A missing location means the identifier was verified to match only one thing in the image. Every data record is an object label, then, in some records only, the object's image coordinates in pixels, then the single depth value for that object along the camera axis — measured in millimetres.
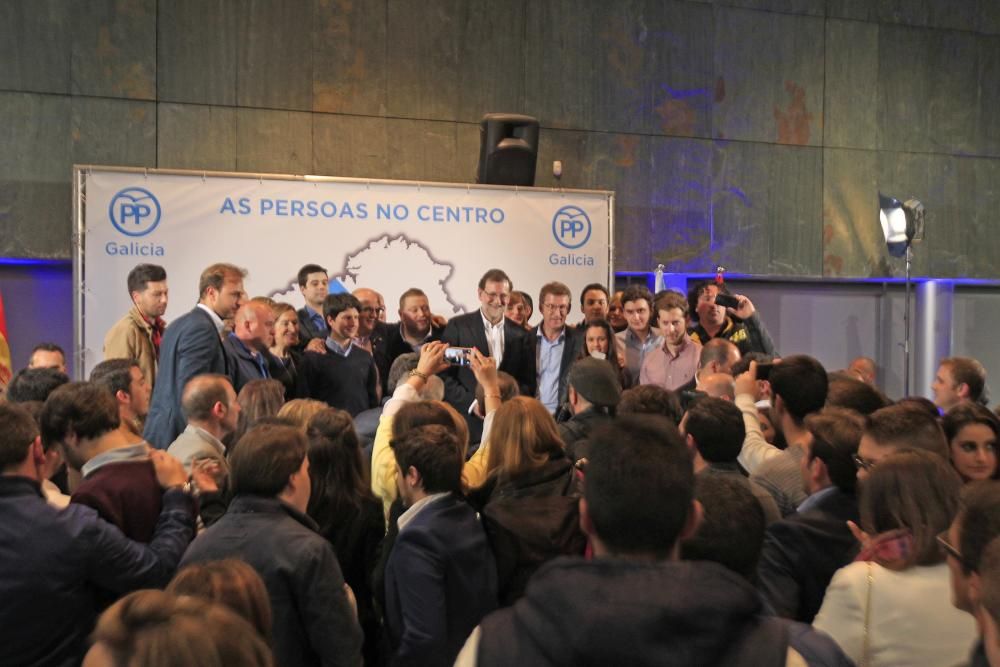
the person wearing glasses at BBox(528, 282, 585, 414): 6004
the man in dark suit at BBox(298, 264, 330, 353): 6293
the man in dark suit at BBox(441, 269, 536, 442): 6020
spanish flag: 6193
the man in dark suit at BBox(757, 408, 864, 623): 2412
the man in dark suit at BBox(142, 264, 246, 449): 4395
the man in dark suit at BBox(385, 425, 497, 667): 2506
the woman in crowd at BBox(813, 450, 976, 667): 1900
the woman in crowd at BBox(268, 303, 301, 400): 5086
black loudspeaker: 7844
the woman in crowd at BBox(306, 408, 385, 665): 2775
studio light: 8422
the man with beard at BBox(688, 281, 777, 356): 6551
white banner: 6715
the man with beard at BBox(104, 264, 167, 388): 5125
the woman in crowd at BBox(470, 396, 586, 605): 2557
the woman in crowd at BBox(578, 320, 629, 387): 5590
